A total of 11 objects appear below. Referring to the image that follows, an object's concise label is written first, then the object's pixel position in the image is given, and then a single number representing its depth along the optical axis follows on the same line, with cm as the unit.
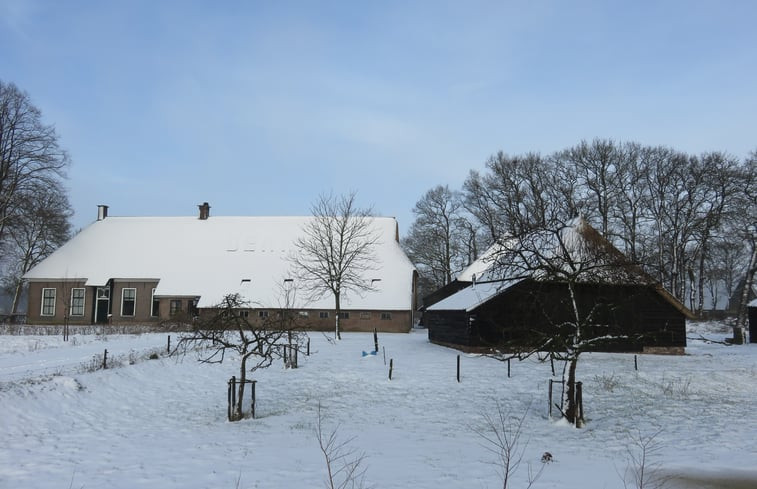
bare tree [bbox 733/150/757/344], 3609
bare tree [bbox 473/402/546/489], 926
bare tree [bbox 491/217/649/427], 1309
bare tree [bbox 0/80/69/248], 3803
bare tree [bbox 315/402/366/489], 859
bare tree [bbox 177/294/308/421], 1388
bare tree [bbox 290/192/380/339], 3978
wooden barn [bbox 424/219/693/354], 2598
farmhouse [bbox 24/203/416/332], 4206
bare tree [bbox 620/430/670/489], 844
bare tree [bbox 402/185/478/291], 5831
